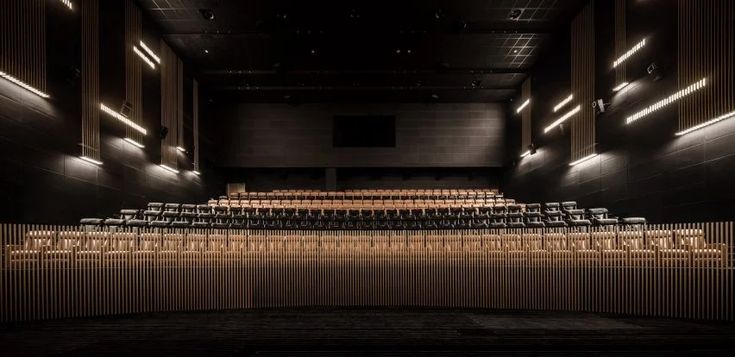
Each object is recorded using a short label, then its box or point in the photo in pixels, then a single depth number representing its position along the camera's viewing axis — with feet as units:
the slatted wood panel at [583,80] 30.17
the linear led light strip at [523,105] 42.61
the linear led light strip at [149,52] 31.13
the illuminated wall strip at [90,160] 24.71
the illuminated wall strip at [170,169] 34.57
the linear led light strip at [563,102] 33.09
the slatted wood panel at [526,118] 42.22
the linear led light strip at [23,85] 19.10
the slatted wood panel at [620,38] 26.86
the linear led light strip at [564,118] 32.12
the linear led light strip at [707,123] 18.95
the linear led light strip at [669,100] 20.68
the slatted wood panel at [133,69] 29.48
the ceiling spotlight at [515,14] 30.73
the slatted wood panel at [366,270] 16.61
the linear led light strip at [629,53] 25.25
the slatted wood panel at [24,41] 19.03
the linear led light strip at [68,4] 23.53
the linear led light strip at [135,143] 29.45
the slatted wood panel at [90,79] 25.11
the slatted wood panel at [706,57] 19.03
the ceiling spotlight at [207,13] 30.68
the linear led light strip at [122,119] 27.12
